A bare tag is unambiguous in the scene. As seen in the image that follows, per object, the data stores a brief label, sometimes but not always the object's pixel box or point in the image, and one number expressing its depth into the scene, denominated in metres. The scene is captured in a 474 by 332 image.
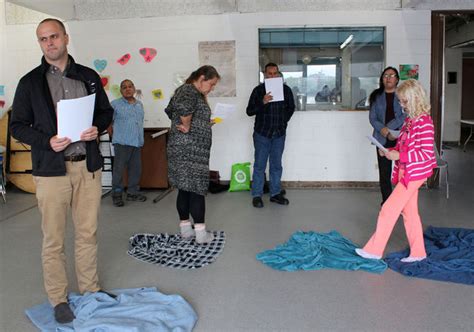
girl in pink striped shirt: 3.05
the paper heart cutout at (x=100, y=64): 6.09
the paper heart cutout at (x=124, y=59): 6.05
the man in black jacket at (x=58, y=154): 2.34
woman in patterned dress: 3.44
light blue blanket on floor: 2.30
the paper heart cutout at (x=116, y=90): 6.11
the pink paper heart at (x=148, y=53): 6.01
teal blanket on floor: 3.16
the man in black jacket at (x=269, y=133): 4.89
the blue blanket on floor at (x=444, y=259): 2.99
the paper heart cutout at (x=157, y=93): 6.08
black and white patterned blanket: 3.31
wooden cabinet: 5.98
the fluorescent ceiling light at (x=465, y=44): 9.89
